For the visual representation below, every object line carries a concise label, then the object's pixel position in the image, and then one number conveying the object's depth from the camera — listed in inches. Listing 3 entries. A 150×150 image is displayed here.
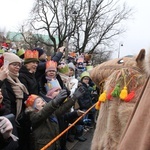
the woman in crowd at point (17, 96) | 94.4
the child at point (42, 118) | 95.8
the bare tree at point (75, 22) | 769.1
